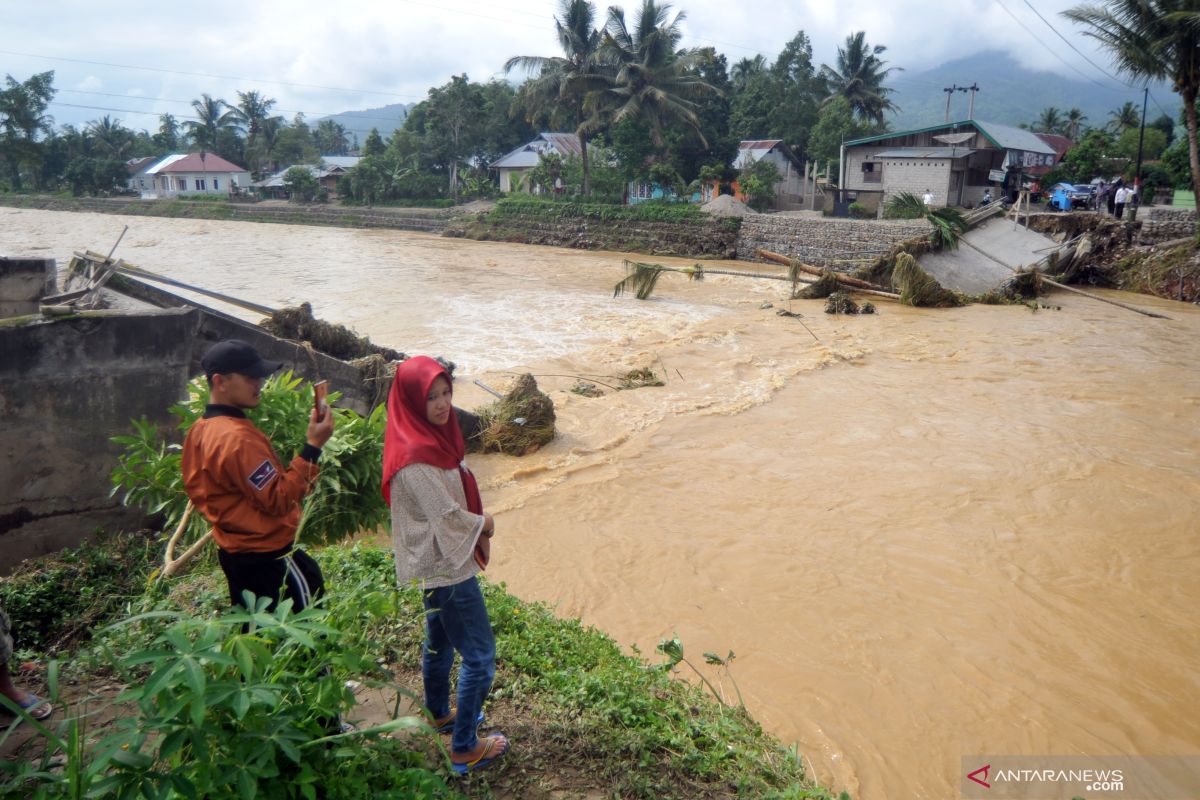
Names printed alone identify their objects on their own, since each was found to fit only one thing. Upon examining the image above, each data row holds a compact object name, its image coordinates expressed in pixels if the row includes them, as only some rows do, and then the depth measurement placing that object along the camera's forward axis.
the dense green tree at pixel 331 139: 74.19
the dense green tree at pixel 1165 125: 40.44
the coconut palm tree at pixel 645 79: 31.33
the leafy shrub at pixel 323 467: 3.81
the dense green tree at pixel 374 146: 49.34
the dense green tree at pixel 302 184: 45.25
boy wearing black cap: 2.66
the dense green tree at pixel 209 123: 57.72
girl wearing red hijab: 2.64
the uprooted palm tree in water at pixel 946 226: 19.33
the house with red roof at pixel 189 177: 55.47
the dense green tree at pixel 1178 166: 26.89
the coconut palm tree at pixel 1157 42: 18.58
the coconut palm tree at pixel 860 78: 39.22
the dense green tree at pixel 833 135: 32.34
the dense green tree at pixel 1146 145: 35.88
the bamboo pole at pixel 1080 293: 16.70
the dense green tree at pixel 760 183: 30.44
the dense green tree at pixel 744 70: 42.38
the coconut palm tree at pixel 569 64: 32.06
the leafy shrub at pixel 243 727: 1.77
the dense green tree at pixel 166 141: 68.38
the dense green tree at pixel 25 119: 51.09
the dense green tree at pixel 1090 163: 30.52
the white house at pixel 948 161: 27.50
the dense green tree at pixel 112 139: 59.66
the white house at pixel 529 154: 42.53
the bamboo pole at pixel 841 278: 18.91
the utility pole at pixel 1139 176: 23.56
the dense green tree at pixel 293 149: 60.50
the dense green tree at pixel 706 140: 34.81
